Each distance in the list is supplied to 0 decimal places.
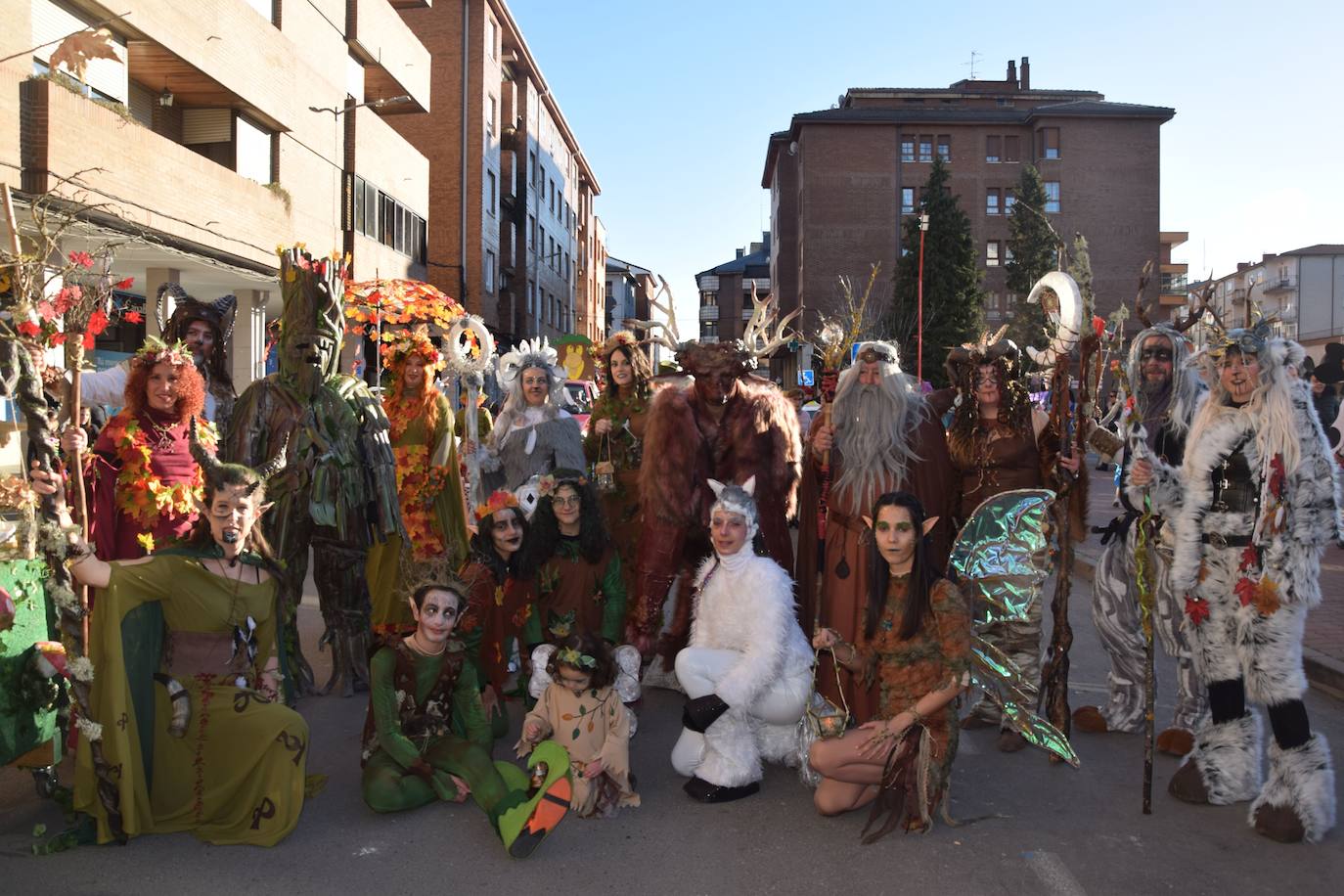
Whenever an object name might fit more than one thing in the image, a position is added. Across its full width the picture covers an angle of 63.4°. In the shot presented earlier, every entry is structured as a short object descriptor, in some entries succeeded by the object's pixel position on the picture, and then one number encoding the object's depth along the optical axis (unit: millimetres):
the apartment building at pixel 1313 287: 68312
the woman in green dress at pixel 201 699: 3893
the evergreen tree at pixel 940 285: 40375
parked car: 15398
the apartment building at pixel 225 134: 12422
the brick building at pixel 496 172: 32969
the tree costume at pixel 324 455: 5664
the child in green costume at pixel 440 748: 3984
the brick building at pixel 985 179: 51906
